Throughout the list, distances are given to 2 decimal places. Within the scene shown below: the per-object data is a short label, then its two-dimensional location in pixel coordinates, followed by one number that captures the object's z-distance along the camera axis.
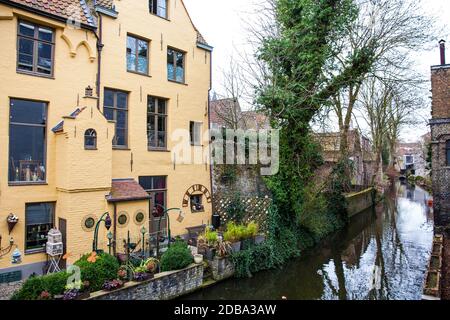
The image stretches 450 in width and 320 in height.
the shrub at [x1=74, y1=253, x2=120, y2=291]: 7.34
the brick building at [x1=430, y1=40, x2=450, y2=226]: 16.48
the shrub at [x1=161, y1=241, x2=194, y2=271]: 8.83
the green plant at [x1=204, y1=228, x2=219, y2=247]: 10.34
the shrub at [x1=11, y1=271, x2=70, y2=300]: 6.58
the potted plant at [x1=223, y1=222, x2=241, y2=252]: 10.73
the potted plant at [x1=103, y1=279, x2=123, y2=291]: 7.31
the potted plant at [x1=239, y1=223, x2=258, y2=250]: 11.06
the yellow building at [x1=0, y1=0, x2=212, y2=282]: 8.84
